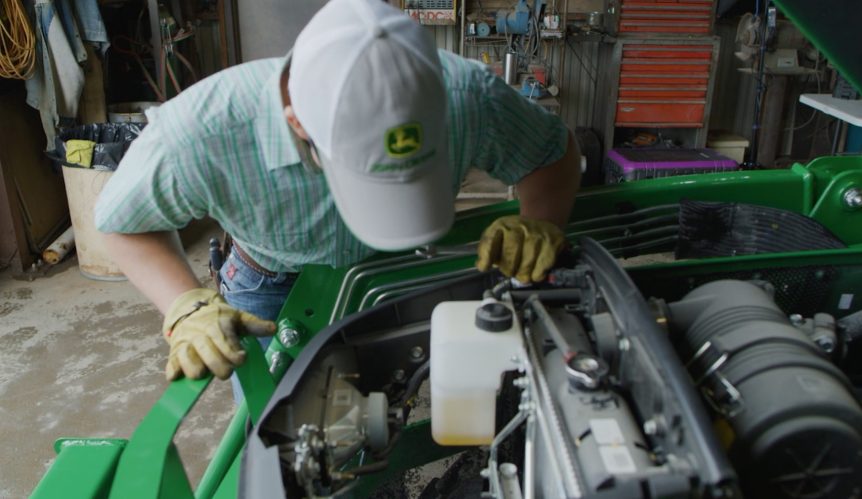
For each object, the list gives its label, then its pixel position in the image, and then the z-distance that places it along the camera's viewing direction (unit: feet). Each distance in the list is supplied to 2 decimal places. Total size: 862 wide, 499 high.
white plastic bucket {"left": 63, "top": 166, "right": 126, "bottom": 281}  10.46
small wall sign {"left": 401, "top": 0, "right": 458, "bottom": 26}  13.52
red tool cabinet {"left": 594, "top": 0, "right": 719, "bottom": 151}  12.82
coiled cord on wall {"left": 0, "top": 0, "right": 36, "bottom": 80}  10.25
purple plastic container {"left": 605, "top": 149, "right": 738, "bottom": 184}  10.84
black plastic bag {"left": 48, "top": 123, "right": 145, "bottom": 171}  10.27
